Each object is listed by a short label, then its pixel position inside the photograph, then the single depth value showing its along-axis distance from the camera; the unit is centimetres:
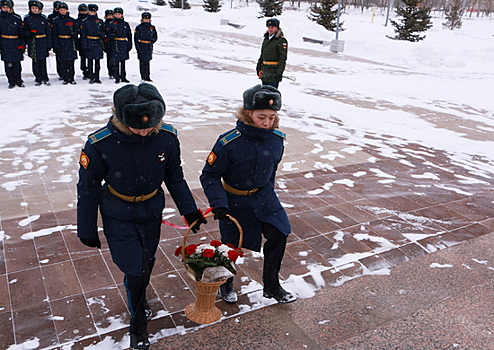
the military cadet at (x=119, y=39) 1124
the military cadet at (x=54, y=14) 1043
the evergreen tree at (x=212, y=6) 4006
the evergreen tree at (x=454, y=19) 4444
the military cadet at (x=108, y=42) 1136
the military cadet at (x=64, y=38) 1053
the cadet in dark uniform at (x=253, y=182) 309
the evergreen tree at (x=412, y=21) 3131
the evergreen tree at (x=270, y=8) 3662
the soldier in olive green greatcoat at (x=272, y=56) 889
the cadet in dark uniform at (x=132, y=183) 256
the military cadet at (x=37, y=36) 1007
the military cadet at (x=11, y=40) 971
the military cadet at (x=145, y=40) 1163
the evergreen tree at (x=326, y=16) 3278
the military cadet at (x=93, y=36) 1092
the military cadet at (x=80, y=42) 1089
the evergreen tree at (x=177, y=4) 4306
